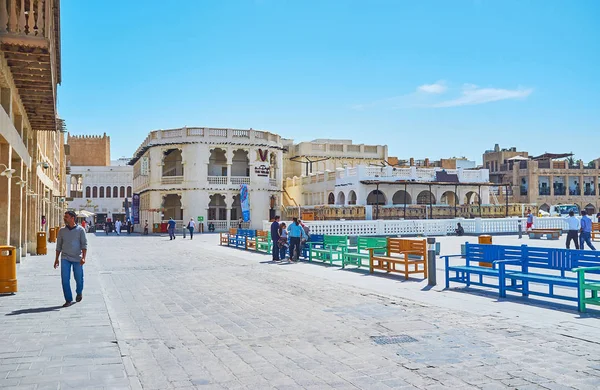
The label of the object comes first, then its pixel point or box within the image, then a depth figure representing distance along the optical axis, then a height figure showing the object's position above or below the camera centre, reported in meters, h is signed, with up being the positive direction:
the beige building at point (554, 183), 67.50 +3.00
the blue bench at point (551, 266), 9.27 -1.07
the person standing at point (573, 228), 19.42 -0.71
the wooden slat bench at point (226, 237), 29.87 -1.41
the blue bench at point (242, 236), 26.91 -1.25
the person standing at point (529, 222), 33.69 -0.84
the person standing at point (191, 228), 38.01 -1.13
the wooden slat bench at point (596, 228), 30.31 -1.14
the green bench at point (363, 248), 16.16 -1.17
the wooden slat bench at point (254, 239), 25.14 -1.35
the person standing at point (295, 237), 19.31 -0.92
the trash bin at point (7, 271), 11.07 -1.14
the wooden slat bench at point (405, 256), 14.03 -1.23
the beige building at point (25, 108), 12.75 +3.69
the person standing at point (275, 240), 19.98 -1.05
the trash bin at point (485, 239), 16.08 -0.89
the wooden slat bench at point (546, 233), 30.55 -1.38
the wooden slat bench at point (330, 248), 17.47 -1.27
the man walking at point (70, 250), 9.83 -0.66
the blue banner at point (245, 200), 49.03 +0.94
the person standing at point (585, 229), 19.55 -0.75
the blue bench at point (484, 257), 11.09 -1.02
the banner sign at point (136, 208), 59.12 +0.40
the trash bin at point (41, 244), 23.27 -1.28
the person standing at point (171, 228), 37.45 -1.13
